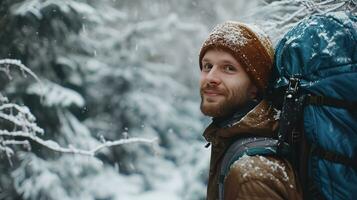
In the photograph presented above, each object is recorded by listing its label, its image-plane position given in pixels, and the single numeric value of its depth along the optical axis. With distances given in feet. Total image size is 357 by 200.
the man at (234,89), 6.22
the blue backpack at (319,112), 5.76
